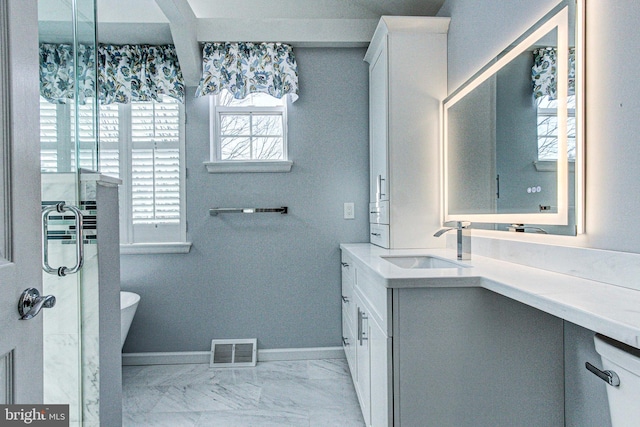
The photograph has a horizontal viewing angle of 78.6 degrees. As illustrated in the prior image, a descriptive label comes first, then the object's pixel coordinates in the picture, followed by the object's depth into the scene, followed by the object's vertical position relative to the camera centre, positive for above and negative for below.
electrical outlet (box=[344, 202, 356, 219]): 2.84 +0.01
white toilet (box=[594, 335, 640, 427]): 0.79 -0.35
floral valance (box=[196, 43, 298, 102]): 2.67 +0.97
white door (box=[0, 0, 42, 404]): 0.75 +0.02
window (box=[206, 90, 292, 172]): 2.81 +0.60
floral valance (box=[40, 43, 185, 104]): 2.67 +0.95
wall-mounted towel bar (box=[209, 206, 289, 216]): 2.72 +0.01
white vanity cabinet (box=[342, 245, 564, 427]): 1.36 -0.52
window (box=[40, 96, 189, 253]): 2.76 +0.33
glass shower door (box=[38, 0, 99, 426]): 1.30 +0.06
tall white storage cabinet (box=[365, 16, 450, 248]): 2.34 +0.51
